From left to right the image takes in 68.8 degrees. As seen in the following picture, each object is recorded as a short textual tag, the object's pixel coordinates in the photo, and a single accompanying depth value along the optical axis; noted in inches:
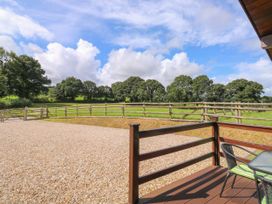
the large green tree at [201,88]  2154.3
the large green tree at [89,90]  2684.1
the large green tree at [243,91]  1945.1
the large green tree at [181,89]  2112.5
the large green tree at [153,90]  2498.8
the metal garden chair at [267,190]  66.4
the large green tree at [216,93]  2154.3
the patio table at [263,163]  80.1
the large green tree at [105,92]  2812.5
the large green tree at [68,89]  2471.7
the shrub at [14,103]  1330.1
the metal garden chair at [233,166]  101.9
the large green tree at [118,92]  2737.7
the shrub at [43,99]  2043.2
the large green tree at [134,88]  2565.2
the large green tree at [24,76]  1674.7
